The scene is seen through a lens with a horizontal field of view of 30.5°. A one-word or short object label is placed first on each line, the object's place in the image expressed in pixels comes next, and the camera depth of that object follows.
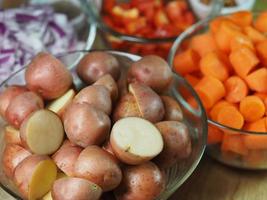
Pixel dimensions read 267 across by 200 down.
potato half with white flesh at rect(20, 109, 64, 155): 0.94
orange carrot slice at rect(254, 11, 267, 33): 1.30
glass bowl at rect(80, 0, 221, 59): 1.42
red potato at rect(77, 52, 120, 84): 1.08
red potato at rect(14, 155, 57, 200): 0.88
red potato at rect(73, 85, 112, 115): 0.96
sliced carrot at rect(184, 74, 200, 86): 1.25
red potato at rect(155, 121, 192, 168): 0.95
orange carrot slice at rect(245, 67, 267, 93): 1.14
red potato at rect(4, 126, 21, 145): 1.02
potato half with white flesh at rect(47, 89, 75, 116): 1.02
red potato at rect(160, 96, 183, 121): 1.04
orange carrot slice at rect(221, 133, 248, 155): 1.08
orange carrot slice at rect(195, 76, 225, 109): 1.16
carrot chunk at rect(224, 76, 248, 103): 1.15
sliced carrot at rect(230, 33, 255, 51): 1.20
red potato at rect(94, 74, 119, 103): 1.02
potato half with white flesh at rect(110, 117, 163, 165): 0.88
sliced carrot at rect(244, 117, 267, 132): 1.10
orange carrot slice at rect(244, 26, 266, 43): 1.25
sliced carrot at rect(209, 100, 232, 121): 1.15
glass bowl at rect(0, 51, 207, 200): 0.95
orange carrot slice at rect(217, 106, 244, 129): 1.11
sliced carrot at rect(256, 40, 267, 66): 1.18
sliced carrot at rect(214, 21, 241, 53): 1.23
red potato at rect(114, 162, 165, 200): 0.89
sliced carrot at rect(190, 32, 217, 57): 1.28
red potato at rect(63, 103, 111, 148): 0.91
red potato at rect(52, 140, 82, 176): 0.91
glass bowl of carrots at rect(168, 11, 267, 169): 1.09
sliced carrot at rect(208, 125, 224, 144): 1.10
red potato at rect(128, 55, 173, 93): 1.06
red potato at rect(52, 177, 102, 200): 0.84
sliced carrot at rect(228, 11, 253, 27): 1.32
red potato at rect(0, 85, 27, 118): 1.05
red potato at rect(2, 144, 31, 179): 0.97
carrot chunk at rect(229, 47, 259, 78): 1.16
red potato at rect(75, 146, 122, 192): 0.86
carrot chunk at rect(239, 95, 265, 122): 1.11
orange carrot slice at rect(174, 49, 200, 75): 1.25
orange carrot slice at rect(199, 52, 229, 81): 1.18
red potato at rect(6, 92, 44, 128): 0.99
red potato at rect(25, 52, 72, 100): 1.03
